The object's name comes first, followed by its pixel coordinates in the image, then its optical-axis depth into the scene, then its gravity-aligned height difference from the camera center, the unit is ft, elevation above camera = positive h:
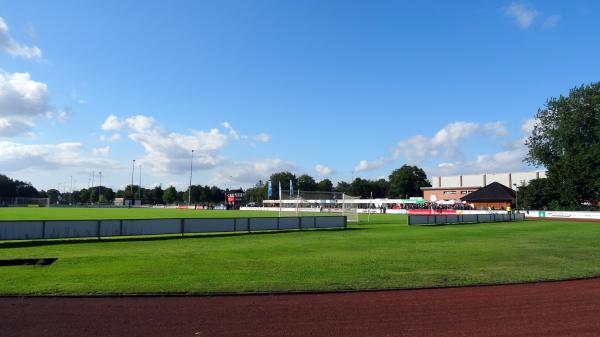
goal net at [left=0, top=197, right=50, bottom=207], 429.79 +0.38
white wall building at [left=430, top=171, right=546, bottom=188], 387.96 +22.18
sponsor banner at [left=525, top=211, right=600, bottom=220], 199.00 -4.87
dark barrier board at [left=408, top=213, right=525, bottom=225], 147.91 -5.18
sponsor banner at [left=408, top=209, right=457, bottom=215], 242.08 -3.95
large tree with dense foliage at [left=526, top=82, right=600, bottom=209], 234.38 +32.66
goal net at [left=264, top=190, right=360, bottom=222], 161.68 +0.09
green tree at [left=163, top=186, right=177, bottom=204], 629.63 +10.45
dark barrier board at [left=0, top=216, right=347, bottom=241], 83.76 -4.89
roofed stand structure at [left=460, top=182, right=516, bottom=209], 326.65 +4.78
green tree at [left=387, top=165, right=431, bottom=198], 541.75 +24.86
